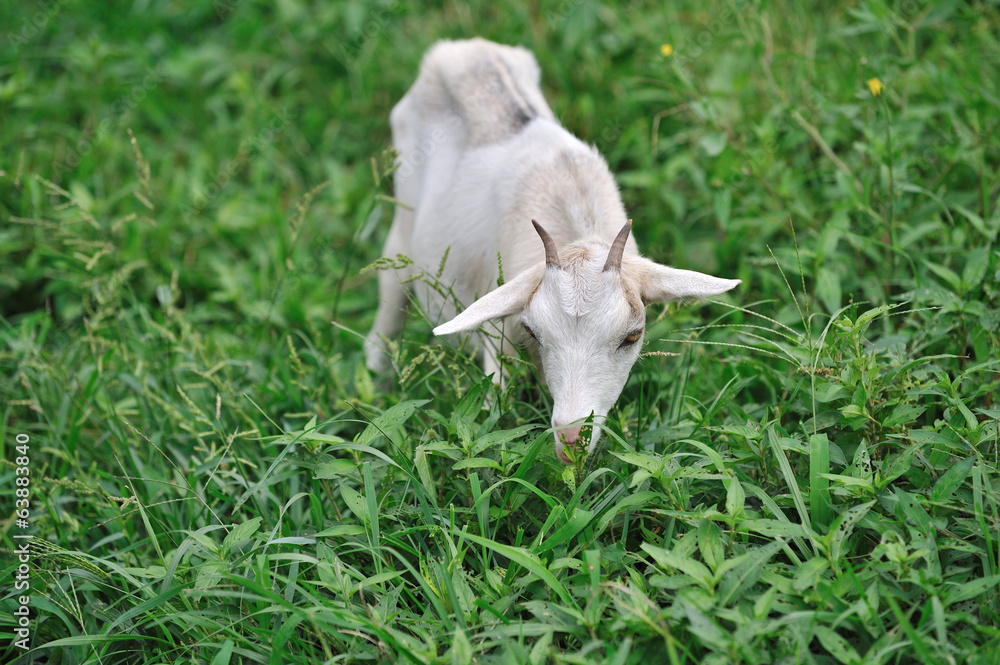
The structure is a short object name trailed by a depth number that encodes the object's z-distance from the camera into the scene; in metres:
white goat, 2.99
